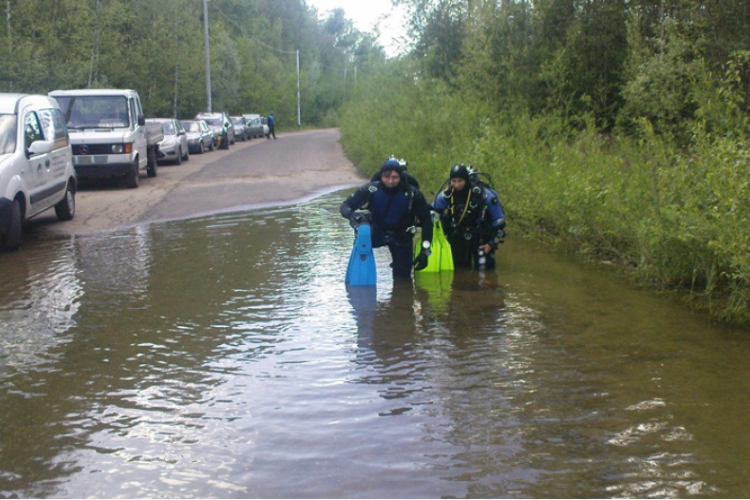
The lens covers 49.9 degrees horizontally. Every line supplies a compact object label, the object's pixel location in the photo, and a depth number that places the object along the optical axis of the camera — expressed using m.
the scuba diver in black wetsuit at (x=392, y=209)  8.34
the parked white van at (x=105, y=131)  17.73
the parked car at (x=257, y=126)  52.53
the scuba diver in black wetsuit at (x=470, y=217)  8.80
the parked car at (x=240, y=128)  48.59
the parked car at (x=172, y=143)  26.24
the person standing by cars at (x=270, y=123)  52.16
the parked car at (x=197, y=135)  32.78
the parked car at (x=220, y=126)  37.75
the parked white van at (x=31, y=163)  10.53
